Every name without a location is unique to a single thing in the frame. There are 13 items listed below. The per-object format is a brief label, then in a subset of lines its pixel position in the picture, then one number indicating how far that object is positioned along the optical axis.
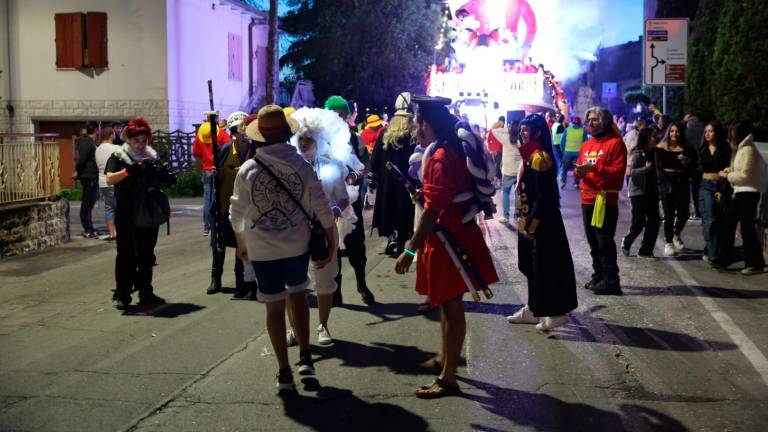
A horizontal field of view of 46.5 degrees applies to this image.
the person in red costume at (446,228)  5.68
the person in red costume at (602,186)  8.76
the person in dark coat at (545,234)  7.20
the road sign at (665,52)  16.86
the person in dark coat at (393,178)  9.30
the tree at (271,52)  28.81
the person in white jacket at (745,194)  10.42
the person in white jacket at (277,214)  5.75
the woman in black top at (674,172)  12.02
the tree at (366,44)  40.69
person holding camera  8.72
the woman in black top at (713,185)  11.05
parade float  31.25
